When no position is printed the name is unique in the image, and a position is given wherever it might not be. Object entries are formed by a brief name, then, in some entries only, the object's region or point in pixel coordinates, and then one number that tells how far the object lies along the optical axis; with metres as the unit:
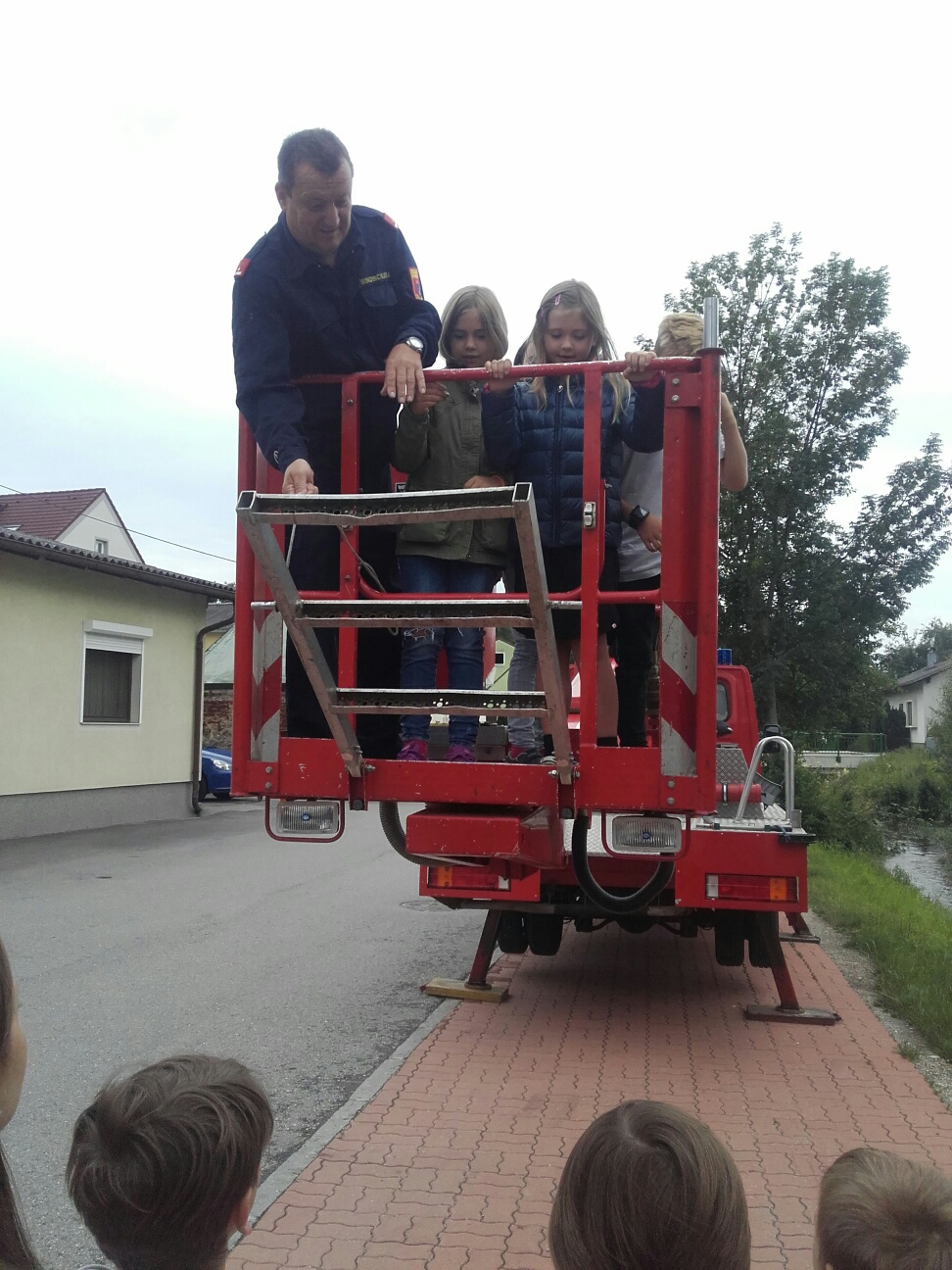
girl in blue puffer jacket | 3.87
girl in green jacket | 3.93
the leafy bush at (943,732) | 28.56
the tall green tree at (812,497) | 20.09
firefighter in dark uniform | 3.74
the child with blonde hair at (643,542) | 4.18
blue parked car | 23.52
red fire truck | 3.30
